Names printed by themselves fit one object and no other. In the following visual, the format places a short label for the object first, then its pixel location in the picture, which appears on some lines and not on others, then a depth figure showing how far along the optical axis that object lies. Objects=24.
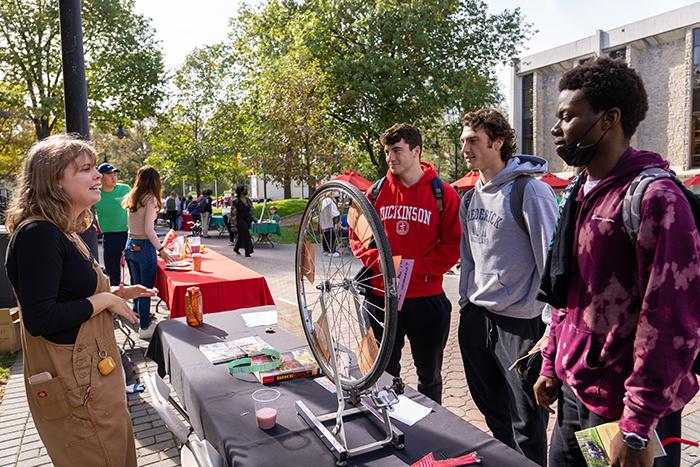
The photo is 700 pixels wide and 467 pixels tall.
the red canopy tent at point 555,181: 15.10
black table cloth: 1.61
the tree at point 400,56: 17.20
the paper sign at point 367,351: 1.75
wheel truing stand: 1.63
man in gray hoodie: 2.44
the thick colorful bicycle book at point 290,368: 2.29
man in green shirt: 5.66
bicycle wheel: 1.61
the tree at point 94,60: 17.31
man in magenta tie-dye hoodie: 1.29
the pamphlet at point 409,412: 1.85
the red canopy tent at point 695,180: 12.43
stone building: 27.00
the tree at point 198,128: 26.41
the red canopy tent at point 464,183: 12.80
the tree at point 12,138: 23.10
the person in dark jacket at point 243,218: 12.73
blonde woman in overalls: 1.92
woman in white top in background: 5.33
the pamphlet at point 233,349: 2.55
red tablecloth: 4.44
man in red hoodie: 3.06
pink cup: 1.81
